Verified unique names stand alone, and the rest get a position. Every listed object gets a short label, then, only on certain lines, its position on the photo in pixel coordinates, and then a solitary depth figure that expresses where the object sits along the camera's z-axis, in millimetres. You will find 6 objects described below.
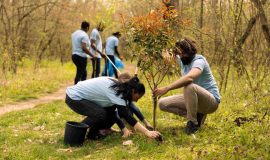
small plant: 6152
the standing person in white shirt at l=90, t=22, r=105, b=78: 13312
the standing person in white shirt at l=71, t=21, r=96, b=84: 11797
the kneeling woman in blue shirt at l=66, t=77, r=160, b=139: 6227
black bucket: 6426
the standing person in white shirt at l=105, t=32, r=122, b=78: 14945
